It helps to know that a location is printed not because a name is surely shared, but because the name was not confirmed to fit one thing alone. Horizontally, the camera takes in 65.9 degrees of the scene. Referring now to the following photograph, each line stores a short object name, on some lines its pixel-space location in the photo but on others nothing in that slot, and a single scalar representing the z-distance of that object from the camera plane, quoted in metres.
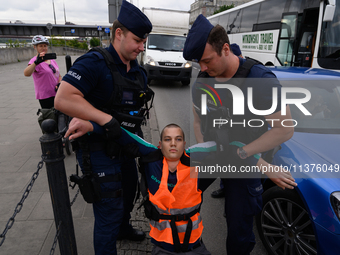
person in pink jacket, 4.50
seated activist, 1.97
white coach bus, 8.85
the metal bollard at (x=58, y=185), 1.69
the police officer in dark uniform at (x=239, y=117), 1.76
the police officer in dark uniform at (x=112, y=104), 1.80
